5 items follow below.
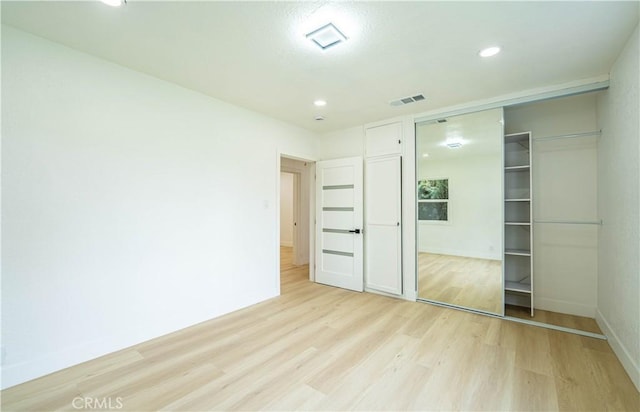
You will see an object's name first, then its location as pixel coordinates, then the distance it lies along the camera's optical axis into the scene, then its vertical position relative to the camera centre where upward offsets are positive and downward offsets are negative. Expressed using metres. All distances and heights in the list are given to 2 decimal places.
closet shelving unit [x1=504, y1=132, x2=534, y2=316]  3.60 -0.14
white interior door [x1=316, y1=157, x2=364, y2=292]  4.42 -0.27
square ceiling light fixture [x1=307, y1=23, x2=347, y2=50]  2.03 +1.35
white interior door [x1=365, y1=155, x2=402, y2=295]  4.07 -0.27
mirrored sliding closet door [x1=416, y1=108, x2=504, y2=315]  3.57 -0.06
